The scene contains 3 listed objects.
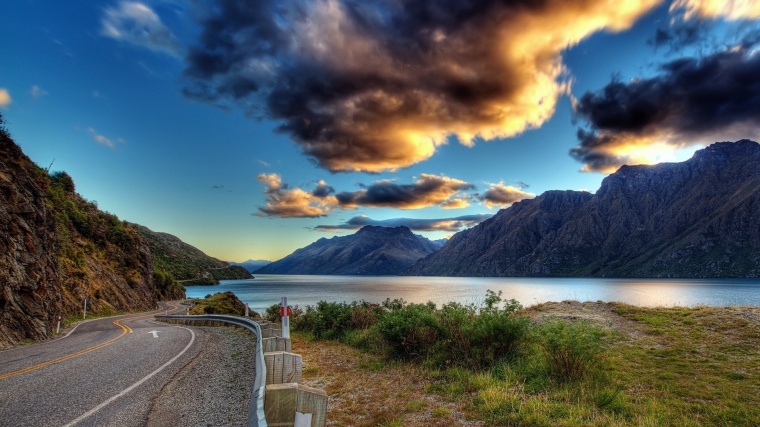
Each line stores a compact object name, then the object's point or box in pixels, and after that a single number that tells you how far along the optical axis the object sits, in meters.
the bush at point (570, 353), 8.95
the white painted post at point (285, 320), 10.89
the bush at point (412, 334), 11.63
